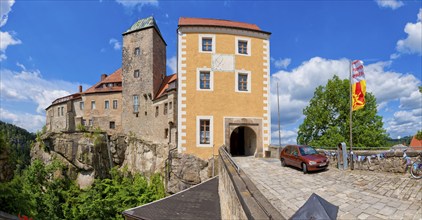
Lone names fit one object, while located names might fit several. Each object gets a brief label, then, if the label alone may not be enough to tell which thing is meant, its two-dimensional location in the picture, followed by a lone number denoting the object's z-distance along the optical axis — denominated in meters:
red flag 12.19
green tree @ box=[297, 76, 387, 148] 22.14
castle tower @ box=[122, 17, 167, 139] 27.44
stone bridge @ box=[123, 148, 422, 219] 5.46
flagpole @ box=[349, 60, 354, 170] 11.82
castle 16.86
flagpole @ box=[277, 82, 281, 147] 28.52
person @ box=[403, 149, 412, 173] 10.03
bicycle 9.41
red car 10.99
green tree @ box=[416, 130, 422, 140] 15.46
